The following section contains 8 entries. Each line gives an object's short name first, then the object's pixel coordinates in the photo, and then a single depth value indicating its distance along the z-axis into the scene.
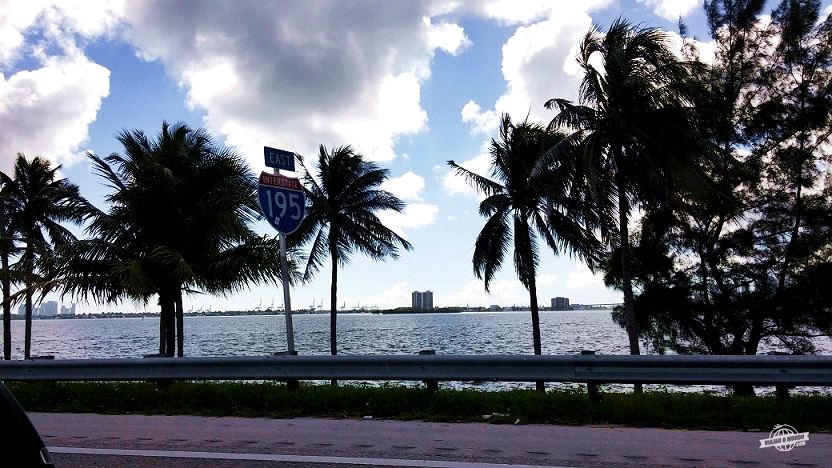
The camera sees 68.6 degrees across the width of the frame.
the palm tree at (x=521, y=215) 22.14
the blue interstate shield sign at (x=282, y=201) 8.20
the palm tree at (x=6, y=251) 15.32
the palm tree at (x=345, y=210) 24.66
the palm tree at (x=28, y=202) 27.80
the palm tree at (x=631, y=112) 18.19
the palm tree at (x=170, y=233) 13.49
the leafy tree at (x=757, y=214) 22.23
